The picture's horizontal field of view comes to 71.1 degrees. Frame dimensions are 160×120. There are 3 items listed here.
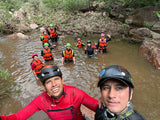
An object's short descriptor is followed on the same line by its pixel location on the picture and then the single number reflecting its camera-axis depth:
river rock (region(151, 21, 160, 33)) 8.85
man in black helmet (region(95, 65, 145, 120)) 1.28
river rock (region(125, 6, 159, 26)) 9.16
